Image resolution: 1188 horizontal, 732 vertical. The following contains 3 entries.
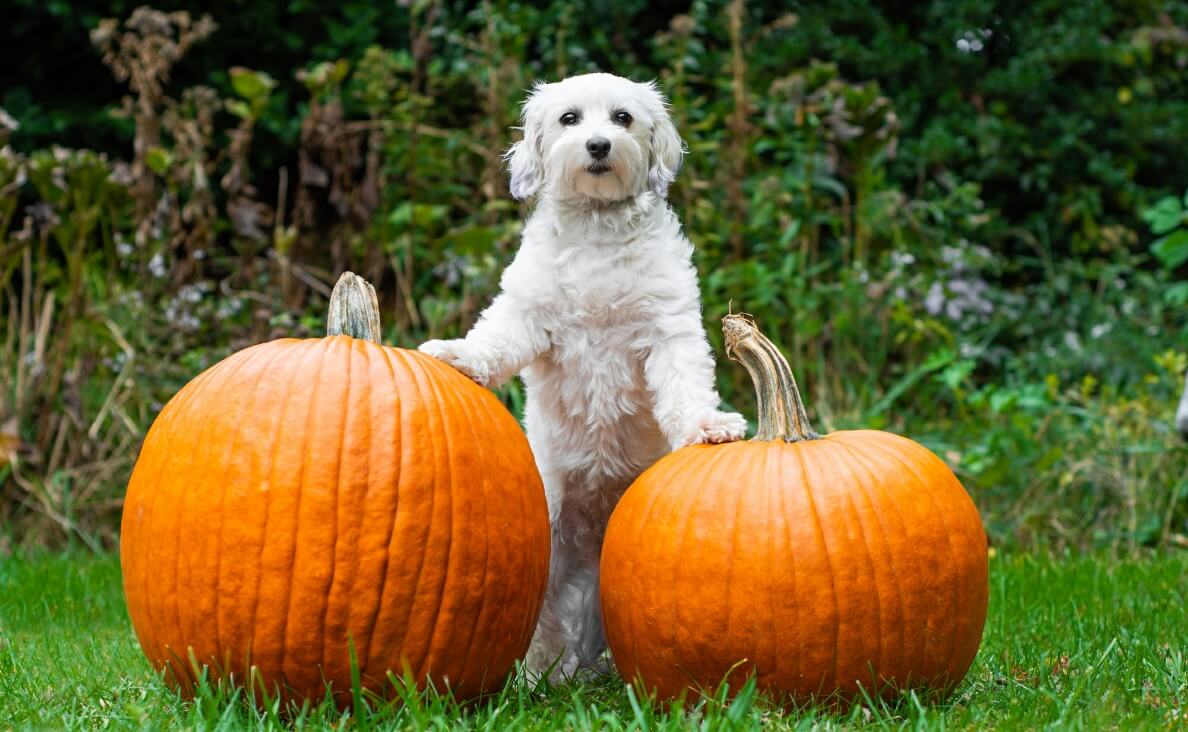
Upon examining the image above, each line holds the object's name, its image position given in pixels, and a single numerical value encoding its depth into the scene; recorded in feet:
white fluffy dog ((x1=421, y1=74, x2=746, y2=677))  8.86
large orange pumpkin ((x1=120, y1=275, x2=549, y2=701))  7.07
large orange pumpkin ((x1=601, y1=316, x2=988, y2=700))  7.23
